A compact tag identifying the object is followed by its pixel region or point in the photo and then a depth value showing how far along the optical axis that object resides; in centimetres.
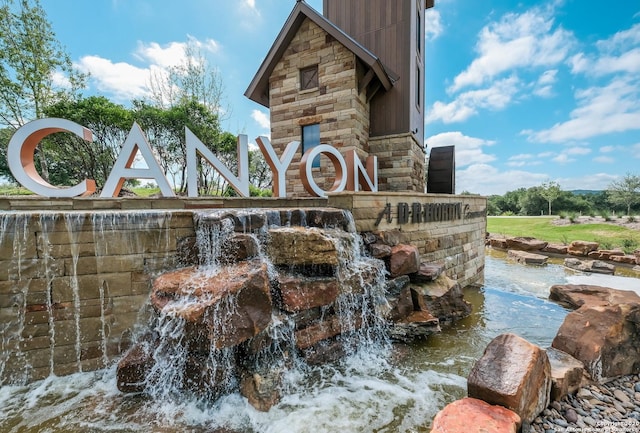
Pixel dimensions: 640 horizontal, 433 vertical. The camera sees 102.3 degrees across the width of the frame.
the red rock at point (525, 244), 1502
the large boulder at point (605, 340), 334
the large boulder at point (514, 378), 250
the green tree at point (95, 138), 1130
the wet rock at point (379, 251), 508
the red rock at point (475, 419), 220
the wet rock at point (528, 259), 1227
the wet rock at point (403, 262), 493
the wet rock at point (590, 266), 1067
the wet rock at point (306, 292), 362
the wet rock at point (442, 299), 504
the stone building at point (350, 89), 994
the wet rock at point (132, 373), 323
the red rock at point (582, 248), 1343
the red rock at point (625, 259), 1173
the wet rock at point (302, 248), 396
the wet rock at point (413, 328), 457
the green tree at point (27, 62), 1194
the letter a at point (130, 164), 515
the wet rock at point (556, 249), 1431
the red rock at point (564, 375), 293
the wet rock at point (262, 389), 297
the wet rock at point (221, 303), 294
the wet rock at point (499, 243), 1656
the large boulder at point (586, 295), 593
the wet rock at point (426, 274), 527
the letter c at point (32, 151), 447
